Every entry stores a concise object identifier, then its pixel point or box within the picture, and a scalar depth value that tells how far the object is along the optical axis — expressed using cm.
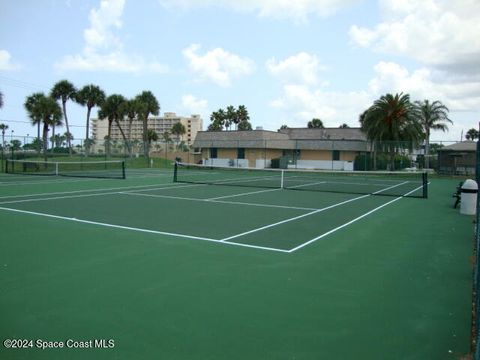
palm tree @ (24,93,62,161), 4378
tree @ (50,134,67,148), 4178
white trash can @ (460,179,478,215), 1361
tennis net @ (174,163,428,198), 2231
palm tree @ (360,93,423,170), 3922
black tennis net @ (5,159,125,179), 2934
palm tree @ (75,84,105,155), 5416
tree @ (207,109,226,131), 8750
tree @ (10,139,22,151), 3644
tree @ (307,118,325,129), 9538
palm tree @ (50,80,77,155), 5309
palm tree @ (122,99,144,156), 5512
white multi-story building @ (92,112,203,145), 19078
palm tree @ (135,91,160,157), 5644
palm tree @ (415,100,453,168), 4894
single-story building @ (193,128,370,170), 5188
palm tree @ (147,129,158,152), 10223
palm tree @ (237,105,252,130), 8744
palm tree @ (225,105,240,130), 8752
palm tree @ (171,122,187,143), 11338
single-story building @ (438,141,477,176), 3594
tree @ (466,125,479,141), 8831
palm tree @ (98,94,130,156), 5534
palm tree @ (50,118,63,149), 4506
